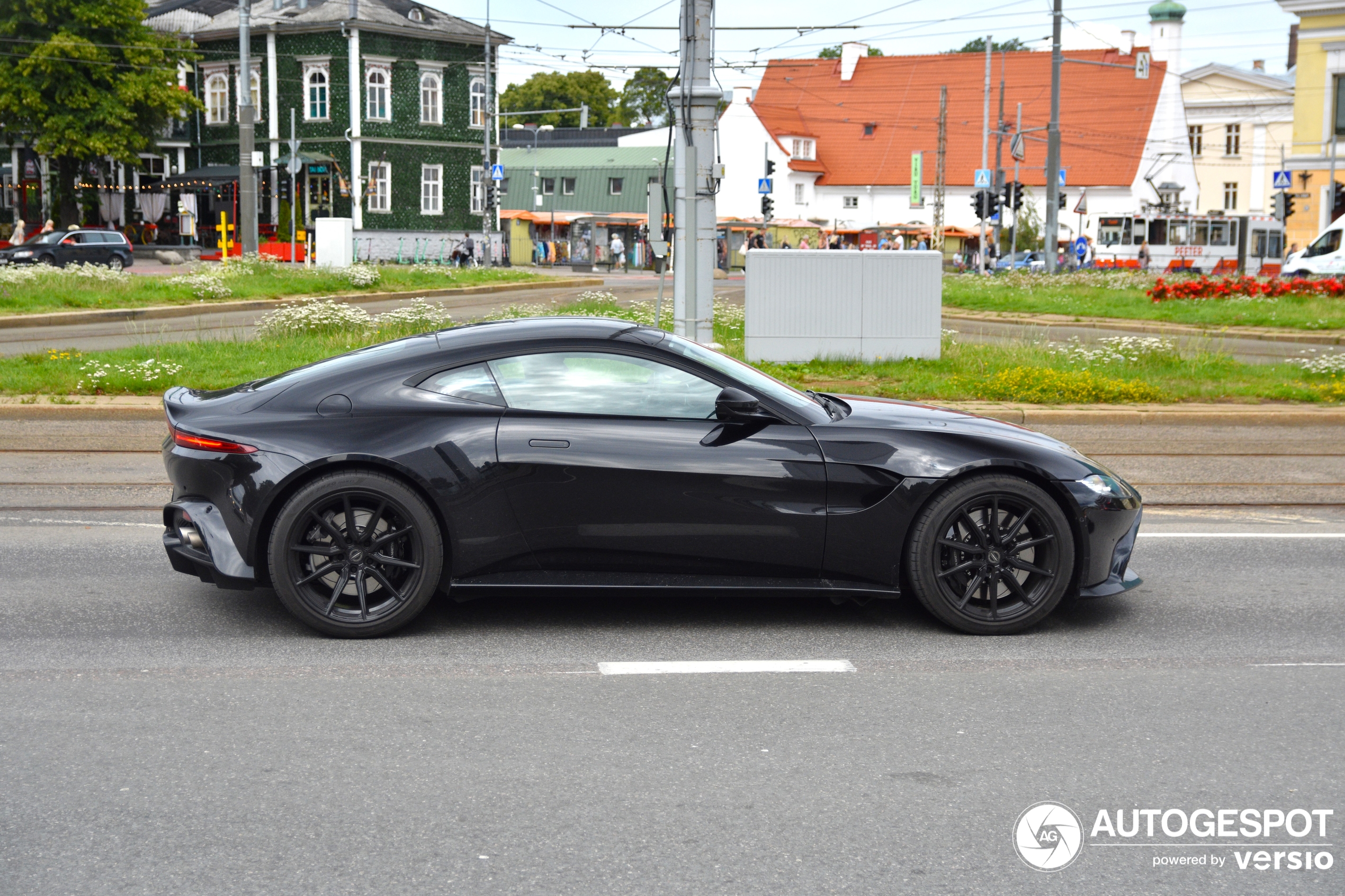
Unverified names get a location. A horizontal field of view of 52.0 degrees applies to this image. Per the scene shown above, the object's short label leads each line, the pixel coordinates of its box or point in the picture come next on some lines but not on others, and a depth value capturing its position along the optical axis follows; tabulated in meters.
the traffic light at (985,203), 46.78
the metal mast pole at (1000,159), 58.37
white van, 36.34
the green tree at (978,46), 103.69
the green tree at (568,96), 115.19
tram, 60.22
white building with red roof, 77.25
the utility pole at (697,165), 13.04
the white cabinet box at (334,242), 35.31
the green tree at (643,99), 116.50
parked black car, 39.81
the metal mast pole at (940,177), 54.03
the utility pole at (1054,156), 36.09
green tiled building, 54.84
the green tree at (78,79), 48.62
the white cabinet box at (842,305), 14.15
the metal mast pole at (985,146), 54.94
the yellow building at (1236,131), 83.75
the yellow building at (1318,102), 49.84
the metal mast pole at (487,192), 51.22
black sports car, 5.59
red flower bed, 25.86
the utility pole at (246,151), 32.53
